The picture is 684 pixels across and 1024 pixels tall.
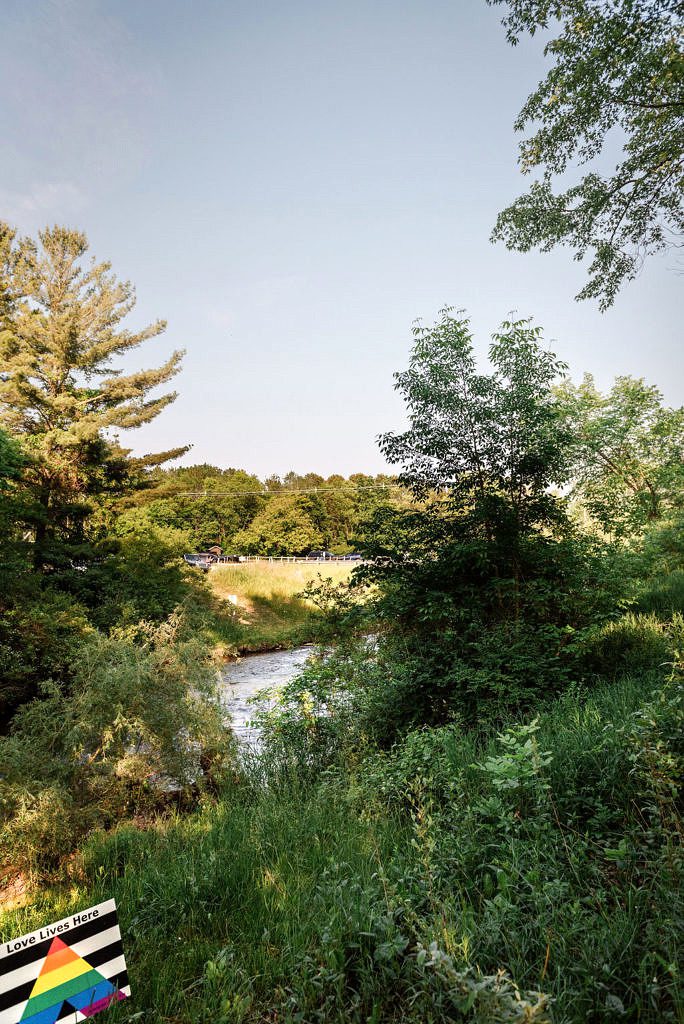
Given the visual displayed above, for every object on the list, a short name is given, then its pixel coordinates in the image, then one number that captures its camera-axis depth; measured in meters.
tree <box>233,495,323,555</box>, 63.62
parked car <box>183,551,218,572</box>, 35.97
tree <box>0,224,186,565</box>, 18.81
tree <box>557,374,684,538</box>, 11.23
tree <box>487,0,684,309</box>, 6.15
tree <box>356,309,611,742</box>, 6.98
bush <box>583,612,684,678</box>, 6.14
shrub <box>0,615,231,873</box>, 5.20
